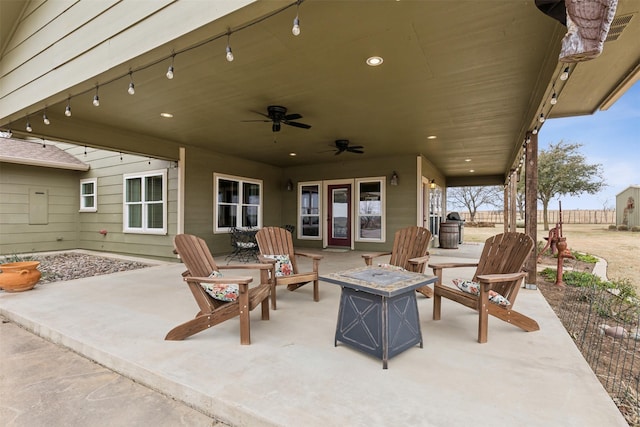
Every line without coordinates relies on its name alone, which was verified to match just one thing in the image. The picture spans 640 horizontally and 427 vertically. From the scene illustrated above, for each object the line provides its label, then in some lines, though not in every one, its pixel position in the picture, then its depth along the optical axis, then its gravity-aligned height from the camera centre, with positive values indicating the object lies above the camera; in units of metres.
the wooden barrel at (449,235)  9.36 -0.68
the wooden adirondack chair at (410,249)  3.65 -0.46
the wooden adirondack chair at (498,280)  2.48 -0.60
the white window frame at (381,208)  8.20 +0.13
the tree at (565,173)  16.25 +2.18
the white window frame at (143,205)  6.91 +0.16
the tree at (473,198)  26.28 +1.36
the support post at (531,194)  4.31 +0.29
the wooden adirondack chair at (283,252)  3.50 -0.53
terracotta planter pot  4.07 -0.88
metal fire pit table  2.14 -0.75
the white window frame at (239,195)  7.51 +0.47
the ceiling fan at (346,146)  6.38 +1.47
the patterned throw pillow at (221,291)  2.66 -0.70
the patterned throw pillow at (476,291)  2.64 -0.72
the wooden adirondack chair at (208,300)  2.45 -0.76
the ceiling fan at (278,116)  4.37 +1.42
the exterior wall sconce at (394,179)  7.98 +0.89
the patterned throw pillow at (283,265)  3.81 -0.68
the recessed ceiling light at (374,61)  3.01 +1.54
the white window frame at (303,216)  9.23 -0.02
